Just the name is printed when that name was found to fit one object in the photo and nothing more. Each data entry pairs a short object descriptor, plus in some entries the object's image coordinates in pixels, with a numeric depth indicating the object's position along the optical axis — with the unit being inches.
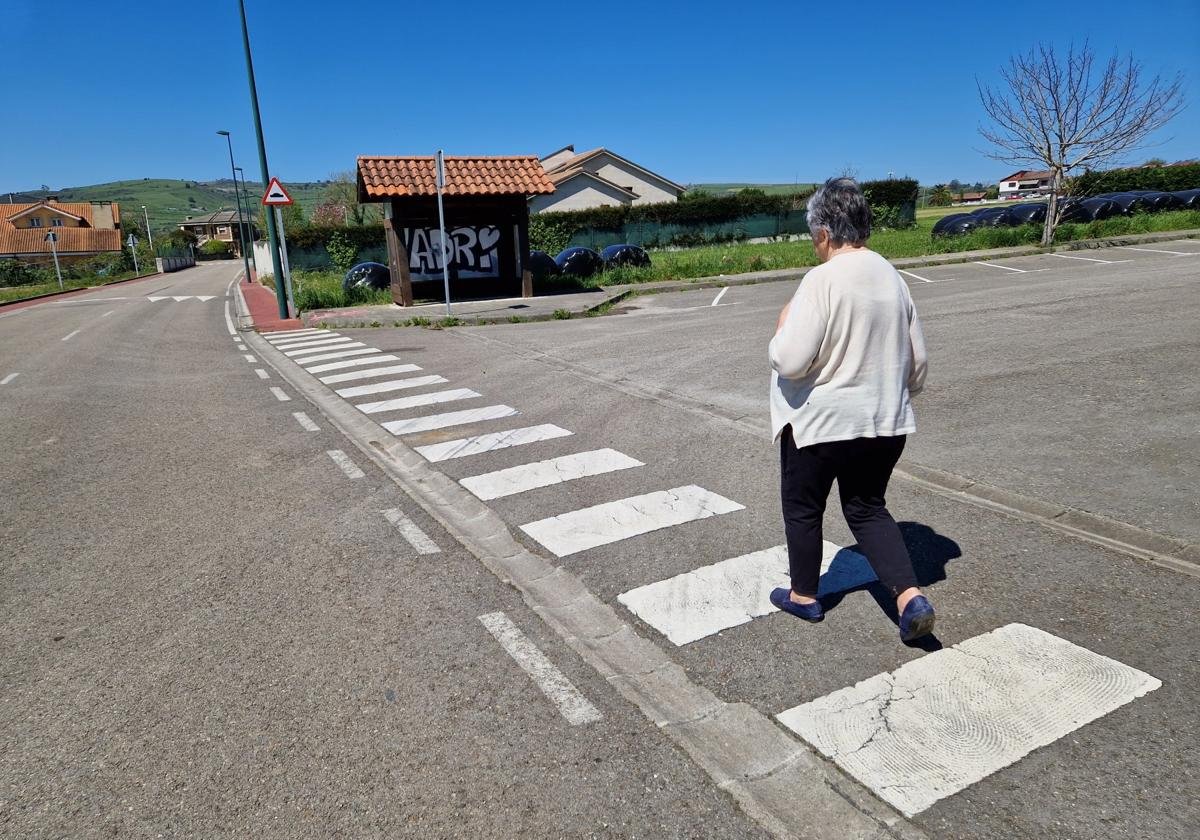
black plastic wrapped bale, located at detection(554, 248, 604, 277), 968.9
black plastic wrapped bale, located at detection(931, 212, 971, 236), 1210.5
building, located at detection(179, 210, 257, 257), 4972.9
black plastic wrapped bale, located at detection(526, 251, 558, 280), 922.1
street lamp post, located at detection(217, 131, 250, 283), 1715.8
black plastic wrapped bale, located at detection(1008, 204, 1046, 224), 1190.9
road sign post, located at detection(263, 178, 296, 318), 717.3
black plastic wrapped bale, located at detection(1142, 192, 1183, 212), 1284.3
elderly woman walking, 124.0
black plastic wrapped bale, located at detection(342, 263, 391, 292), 912.9
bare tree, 973.2
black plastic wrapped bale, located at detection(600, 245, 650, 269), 1058.7
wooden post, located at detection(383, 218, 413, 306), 770.8
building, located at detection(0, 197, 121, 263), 3051.2
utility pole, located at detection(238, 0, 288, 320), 740.6
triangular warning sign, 716.7
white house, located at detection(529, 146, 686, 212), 1934.1
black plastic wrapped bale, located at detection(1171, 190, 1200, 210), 1291.8
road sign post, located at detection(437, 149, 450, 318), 619.6
